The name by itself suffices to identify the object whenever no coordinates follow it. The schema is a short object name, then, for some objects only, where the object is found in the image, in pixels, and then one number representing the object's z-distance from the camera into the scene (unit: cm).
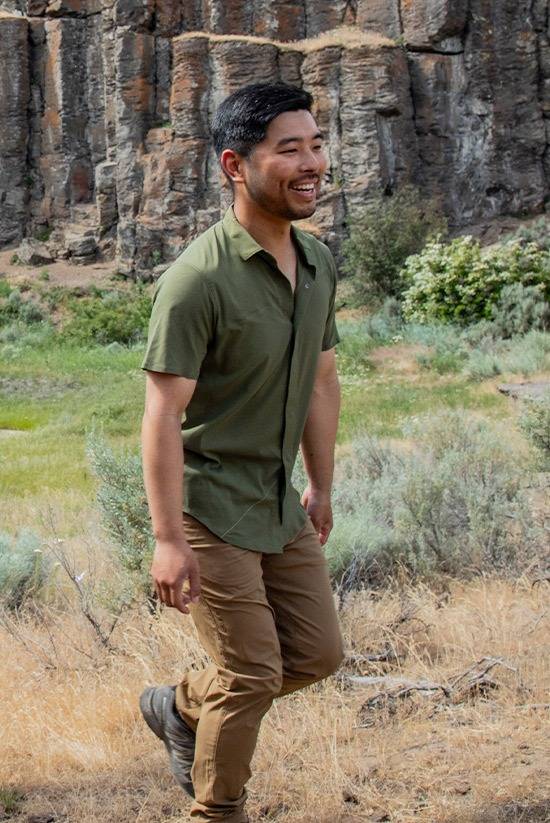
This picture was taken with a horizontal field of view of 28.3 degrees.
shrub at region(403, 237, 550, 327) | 2134
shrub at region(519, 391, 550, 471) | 791
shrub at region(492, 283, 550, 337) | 2036
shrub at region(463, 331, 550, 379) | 1634
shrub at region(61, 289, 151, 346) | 2633
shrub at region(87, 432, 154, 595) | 539
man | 296
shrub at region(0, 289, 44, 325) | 2925
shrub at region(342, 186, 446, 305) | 2572
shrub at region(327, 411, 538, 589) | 584
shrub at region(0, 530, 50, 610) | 566
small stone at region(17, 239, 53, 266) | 3312
